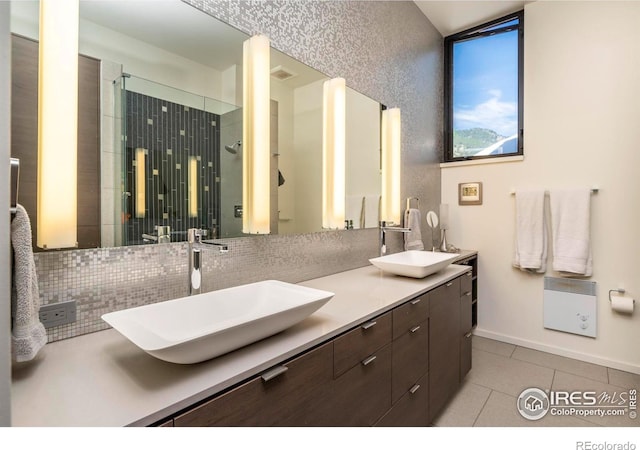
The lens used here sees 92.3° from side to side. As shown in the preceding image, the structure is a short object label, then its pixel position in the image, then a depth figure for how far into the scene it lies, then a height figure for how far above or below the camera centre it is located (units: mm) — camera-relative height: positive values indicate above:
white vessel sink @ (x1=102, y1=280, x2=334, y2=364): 700 -271
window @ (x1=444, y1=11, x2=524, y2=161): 2742 +1283
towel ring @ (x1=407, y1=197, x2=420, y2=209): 2484 +198
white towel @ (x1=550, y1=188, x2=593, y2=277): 2303 -46
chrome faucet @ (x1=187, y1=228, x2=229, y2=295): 1140 -135
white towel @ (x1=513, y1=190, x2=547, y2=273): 2494 -58
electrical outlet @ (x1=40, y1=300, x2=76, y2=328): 868 -254
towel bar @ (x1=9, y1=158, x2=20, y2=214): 504 +88
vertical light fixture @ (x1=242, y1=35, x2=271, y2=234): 1332 +410
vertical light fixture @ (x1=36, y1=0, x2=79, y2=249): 831 +281
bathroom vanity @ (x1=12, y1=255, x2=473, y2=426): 613 -357
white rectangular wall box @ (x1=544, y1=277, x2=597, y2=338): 2363 -642
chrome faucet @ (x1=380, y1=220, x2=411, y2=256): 2164 -70
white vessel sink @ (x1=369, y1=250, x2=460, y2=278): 1655 -227
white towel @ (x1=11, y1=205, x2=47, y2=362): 681 -147
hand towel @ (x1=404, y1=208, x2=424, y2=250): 2430 -47
